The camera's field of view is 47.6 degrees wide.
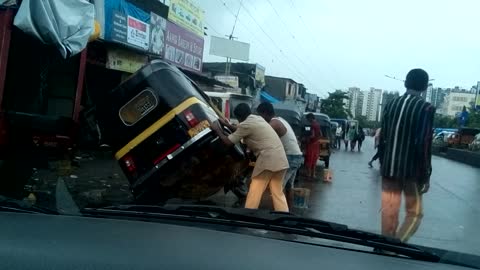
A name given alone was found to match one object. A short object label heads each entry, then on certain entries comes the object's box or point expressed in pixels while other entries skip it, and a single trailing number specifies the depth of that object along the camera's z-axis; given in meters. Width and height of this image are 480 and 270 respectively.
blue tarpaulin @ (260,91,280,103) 32.52
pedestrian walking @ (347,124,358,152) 31.98
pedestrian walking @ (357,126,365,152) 31.90
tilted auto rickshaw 6.20
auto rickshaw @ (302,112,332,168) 16.63
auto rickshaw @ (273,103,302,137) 14.24
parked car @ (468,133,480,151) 32.03
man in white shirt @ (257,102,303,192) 7.56
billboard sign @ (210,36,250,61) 33.84
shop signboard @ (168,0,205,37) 19.72
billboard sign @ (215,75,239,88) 29.55
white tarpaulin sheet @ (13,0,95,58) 7.52
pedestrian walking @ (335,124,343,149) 35.10
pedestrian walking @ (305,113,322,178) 13.54
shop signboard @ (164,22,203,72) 18.39
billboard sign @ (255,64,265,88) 41.38
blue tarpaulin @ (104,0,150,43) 13.83
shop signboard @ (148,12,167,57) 16.73
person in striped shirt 5.11
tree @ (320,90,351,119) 56.68
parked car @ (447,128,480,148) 36.31
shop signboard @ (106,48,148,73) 13.22
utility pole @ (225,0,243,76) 34.10
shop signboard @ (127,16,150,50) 15.04
